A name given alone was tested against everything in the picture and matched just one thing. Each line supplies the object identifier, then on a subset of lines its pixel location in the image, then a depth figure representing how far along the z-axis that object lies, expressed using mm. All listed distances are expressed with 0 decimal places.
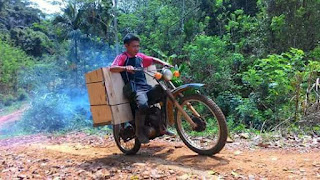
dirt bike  3893
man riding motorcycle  4180
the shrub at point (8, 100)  26156
